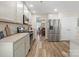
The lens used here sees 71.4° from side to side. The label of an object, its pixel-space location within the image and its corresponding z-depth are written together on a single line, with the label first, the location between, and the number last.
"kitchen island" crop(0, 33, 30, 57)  1.12
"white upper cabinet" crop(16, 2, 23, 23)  2.33
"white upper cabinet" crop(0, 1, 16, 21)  1.49
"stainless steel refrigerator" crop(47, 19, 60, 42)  4.42
